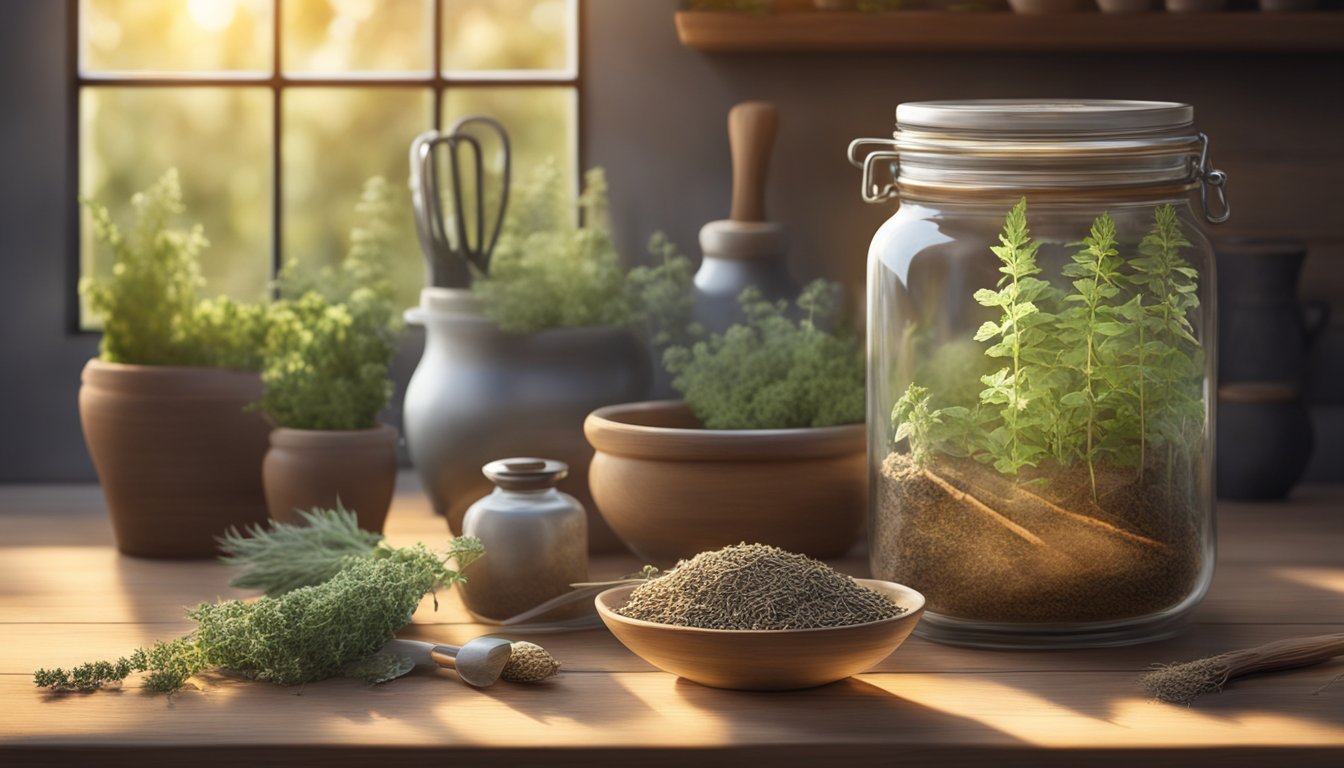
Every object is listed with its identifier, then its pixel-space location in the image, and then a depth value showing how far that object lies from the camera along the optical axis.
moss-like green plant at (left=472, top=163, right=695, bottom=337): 1.60
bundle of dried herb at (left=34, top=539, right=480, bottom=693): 1.34
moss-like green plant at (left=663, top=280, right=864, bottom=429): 1.55
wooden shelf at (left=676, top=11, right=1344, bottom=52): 1.72
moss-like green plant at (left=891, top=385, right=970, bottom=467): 1.41
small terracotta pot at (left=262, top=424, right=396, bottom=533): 1.56
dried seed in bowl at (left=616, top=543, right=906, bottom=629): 1.32
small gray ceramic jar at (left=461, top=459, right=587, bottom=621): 1.44
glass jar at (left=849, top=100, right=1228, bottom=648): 1.38
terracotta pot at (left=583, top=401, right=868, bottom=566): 1.50
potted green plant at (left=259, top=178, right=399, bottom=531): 1.56
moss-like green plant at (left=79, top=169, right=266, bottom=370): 1.61
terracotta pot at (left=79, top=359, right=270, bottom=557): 1.59
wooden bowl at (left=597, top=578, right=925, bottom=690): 1.31
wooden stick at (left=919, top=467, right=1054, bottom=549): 1.38
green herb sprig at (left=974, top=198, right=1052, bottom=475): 1.38
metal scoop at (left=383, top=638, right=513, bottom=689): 1.34
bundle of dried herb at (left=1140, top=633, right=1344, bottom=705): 1.32
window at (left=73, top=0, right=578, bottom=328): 1.82
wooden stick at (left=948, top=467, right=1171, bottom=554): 1.38
